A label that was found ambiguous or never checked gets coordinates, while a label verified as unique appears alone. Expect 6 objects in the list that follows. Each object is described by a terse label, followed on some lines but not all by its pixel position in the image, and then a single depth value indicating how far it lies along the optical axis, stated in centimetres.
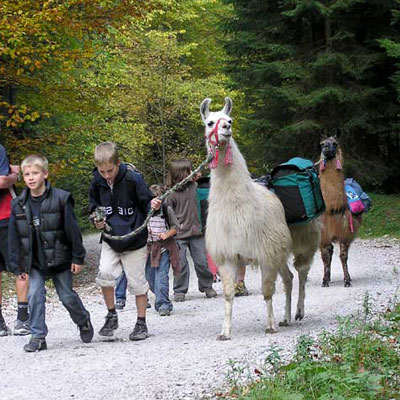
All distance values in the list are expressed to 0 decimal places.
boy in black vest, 743
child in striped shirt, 1034
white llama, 787
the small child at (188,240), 1174
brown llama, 1197
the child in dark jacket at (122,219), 777
